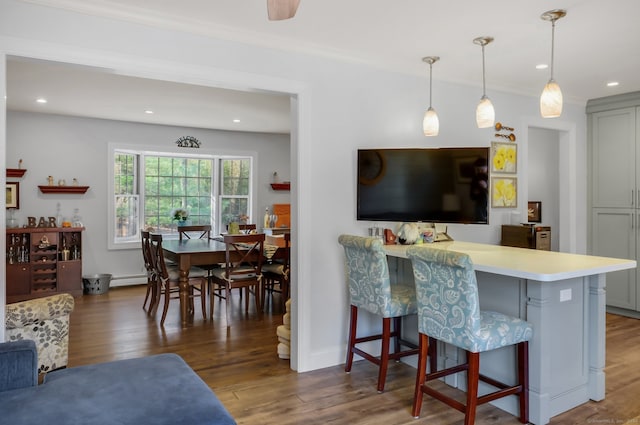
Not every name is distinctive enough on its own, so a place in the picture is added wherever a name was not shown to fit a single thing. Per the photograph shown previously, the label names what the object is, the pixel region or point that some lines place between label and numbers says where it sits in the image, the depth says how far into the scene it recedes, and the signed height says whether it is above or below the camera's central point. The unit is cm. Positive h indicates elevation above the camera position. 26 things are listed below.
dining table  471 -52
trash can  627 -102
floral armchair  282 -74
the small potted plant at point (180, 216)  718 -12
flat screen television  340 +18
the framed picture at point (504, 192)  457 +16
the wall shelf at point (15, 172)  595 +47
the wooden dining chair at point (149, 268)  513 -68
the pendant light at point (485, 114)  311 +63
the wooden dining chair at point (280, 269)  531 -71
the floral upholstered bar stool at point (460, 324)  237 -62
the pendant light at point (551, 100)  268 +63
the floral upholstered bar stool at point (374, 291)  299 -57
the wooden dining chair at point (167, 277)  480 -72
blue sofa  161 -71
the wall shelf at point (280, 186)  790 +38
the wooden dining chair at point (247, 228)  669 -28
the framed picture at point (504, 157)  453 +50
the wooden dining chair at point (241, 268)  482 -65
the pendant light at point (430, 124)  345 +63
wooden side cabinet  577 -69
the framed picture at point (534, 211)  613 -3
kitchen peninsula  256 -65
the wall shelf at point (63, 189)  619 +26
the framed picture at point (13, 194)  602 +19
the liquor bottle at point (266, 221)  710 -19
